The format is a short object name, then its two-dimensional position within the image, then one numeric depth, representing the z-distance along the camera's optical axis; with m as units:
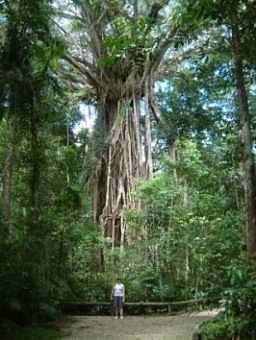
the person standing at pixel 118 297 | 12.73
